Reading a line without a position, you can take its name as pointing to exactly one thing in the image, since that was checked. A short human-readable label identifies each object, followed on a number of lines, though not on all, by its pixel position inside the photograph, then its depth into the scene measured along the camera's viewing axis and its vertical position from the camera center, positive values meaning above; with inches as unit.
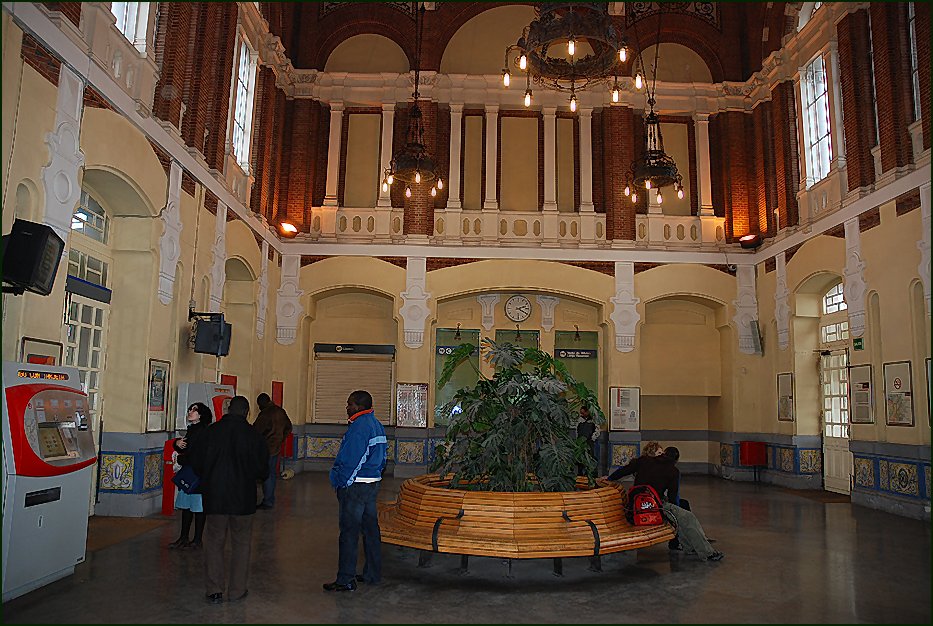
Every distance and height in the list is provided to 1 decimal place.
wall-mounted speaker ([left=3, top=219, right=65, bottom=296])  224.5 +45.8
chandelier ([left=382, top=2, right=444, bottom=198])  500.1 +173.2
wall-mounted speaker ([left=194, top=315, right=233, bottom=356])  398.9 +38.2
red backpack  262.1 -34.2
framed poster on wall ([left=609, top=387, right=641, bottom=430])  598.5 +5.4
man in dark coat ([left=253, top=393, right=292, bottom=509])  406.9 -10.0
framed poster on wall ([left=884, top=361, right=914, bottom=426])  401.4 +14.7
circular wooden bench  229.8 -38.4
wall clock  639.8 +93.1
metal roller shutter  629.0 +22.9
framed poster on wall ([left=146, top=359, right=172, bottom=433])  362.9 +4.6
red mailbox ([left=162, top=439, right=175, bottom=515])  359.3 -39.4
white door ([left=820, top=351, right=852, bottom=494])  510.6 -2.2
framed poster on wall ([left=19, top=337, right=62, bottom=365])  251.9 +18.1
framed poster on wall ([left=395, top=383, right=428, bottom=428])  591.5 +2.8
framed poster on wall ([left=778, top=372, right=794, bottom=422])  549.6 +16.5
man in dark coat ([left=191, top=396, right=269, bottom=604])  207.9 -25.9
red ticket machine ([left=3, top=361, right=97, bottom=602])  201.5 -21.6
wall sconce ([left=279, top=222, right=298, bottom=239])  582.6 +146.0
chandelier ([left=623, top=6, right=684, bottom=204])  485.4 +167.5
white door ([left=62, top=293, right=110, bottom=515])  329.4 +28.9
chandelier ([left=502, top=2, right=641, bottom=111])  332.5 +182.0
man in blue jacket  220.5 -22.9
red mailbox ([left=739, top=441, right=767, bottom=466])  579.5 -29.2
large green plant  265.3 -7.6
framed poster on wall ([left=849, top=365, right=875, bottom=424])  439.2 +14.9
